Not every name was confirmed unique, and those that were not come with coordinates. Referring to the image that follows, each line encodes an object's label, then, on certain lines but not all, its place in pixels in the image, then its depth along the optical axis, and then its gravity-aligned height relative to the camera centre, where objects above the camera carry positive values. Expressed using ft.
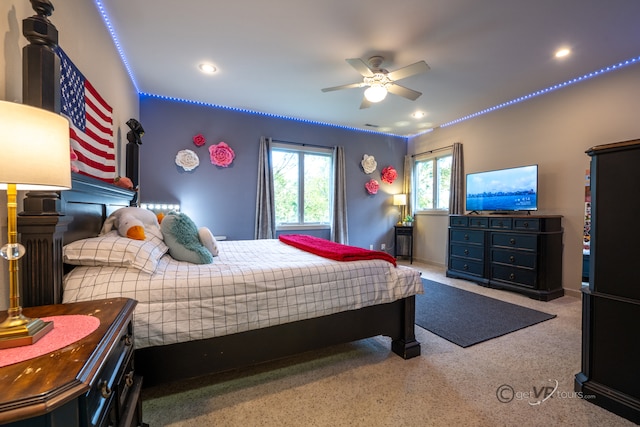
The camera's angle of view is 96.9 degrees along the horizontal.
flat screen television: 12.64 +0.97
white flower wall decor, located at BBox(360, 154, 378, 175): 18.62 +3.03
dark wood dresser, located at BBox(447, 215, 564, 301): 11.50 -1.90
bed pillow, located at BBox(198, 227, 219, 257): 7.34 -0.82
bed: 3.87 -1.78
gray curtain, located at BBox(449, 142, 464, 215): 16.08 +1.52
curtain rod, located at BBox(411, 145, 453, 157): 17.09 +3.78
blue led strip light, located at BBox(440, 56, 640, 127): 10.07 +5.23
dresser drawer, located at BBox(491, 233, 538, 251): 11.66 -1.33
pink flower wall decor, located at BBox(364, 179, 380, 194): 18.78 +1.54
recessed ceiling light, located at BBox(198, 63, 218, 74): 10.37 +5.24
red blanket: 6.78 -1.09
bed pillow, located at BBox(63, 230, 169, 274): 4.68 -0.78
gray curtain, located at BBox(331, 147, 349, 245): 17.52 +0.43
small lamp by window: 19.22 +0.64
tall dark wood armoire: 5.07 -1.46
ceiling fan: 8.59 +4.29
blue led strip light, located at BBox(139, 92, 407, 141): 13.44 +5.22
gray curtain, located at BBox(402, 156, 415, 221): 19.71 +1.92
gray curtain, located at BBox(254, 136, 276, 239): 15.35 +0.57
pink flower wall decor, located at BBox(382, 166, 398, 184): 19.40 +2.41
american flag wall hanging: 5.62 +2.05
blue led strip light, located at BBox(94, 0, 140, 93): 7.36 +5.20
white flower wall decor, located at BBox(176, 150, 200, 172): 13.71 +2.36
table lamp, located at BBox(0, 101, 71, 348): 2.38 +0.39
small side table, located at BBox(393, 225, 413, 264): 18.97 -1.61
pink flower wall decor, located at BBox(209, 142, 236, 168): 14.34 +2.76
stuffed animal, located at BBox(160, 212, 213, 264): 6.50 -0.78
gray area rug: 8.38 -3.63
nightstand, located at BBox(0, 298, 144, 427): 1.87 -1.28
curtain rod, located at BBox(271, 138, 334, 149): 16.06 +3.85
